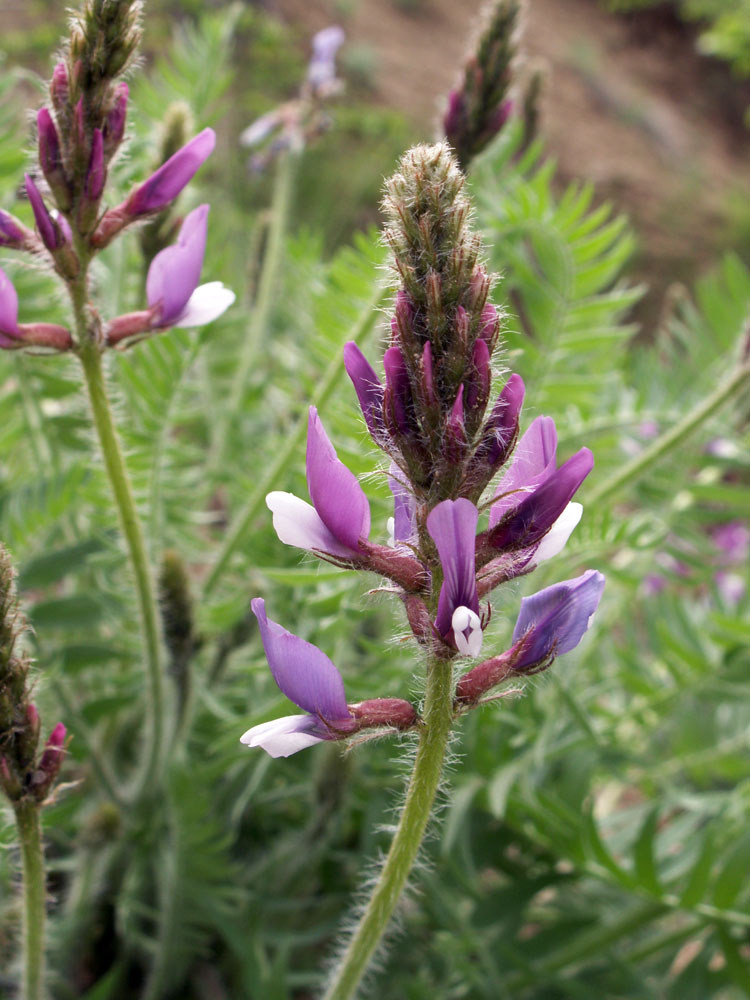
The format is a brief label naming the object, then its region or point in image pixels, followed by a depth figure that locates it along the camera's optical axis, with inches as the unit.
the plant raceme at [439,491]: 6.2
